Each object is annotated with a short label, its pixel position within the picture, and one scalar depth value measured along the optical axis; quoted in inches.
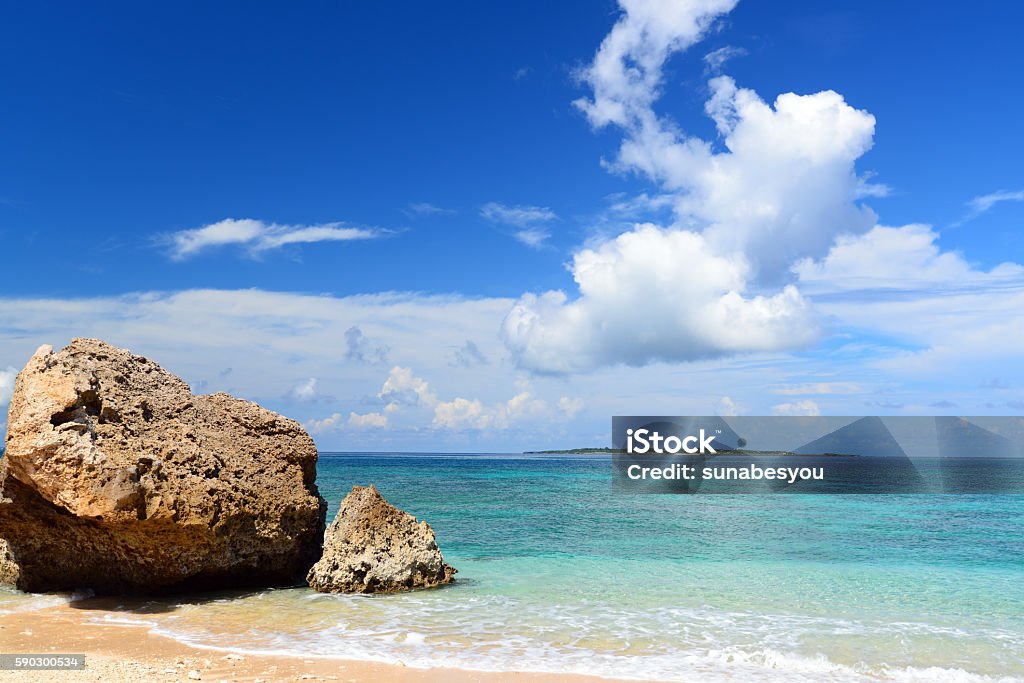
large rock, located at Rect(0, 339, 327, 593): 374.6
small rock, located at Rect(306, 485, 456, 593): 436.5
